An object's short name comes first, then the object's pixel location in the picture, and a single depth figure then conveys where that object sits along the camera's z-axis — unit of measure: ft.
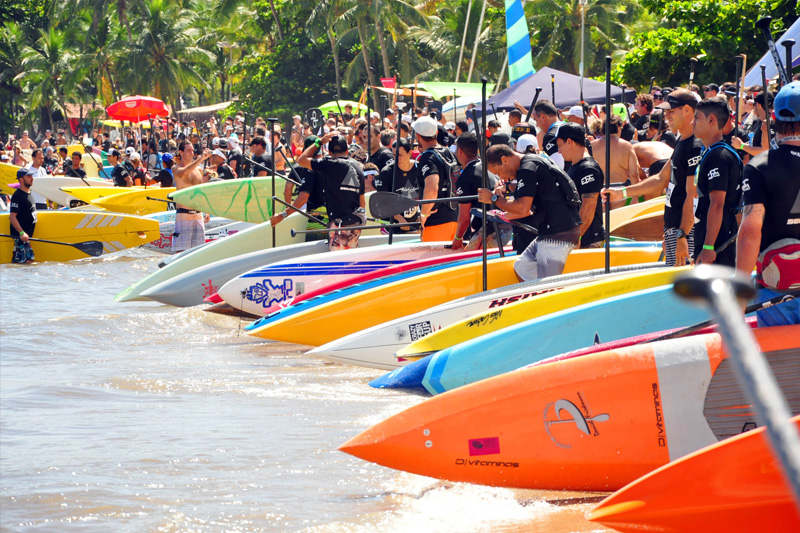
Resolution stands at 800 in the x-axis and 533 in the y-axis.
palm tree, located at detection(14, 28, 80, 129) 346.13
